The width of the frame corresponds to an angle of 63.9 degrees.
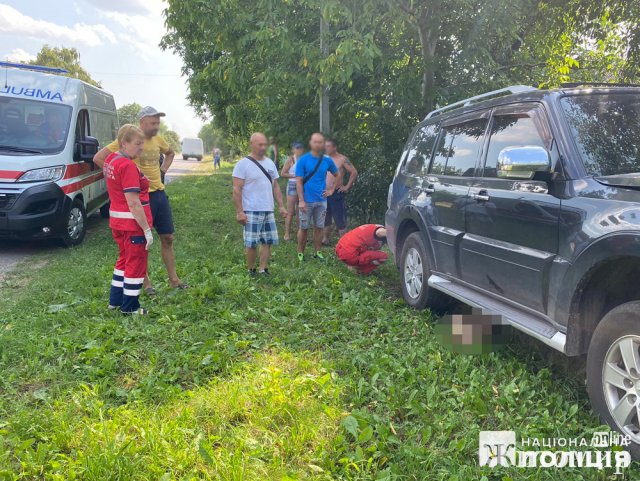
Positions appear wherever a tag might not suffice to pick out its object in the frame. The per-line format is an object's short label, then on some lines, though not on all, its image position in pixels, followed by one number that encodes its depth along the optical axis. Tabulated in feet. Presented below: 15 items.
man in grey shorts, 23.38
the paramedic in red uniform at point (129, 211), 13.94
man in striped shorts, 18.92
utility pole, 32.09
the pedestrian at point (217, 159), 127.85
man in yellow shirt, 16.47
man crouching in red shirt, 20.57
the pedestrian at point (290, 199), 28.07
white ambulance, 23.34
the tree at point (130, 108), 289.12
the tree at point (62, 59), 122.72
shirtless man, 27.55
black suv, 8.60
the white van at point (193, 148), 199.31
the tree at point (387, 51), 25.25
